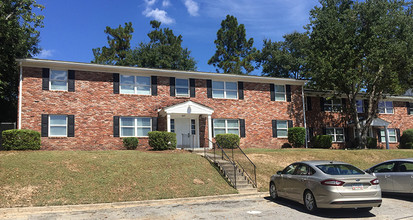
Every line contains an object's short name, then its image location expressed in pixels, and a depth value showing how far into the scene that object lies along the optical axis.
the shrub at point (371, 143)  28.55
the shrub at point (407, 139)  30.19
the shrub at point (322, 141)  26.48
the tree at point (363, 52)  25.27
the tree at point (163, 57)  42.16
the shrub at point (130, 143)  20.70
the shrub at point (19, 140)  17.34
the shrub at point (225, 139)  21.69
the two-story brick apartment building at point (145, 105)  20.03
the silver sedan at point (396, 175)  10.62
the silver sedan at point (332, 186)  8.48
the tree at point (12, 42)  21.26
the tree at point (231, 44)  51.38
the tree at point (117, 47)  44.00
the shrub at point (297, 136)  25.23
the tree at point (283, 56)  44.18
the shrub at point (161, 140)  20.00
